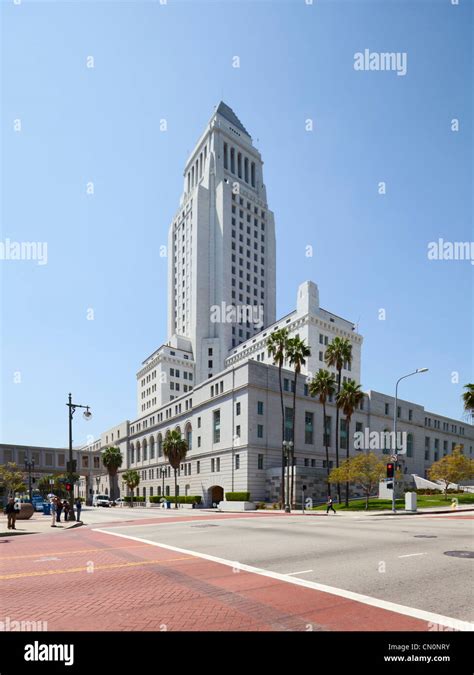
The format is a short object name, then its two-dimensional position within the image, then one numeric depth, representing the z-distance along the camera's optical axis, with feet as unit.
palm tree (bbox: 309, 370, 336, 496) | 184.75
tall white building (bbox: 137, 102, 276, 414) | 366.63
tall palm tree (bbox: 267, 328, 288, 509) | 179.15
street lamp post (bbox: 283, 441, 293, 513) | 142.18
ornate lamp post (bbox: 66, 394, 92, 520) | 102.99
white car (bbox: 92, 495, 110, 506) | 258.98
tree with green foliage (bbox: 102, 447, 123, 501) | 307.78
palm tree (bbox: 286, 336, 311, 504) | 177.27
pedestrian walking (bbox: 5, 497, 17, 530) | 82.74
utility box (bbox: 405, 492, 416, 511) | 127.85
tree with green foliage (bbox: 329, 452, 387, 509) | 152.46
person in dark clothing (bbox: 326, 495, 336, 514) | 131.85
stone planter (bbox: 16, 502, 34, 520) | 110.22
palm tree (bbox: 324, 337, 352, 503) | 184.96
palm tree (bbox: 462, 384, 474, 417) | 166.91
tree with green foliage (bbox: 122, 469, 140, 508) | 284.86
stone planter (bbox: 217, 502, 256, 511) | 171.01
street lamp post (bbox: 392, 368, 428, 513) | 116.78
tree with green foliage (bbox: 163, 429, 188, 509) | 225.76
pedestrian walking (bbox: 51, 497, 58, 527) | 93.91
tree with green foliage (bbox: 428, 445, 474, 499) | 184.34
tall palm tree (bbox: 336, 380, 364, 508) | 181.67
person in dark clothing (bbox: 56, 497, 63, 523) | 100.68
